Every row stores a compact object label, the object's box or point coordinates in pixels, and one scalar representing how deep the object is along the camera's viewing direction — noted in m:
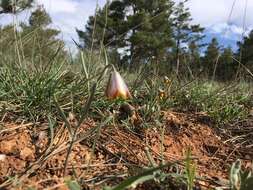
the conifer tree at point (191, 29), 12.54
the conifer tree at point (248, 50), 11.36
